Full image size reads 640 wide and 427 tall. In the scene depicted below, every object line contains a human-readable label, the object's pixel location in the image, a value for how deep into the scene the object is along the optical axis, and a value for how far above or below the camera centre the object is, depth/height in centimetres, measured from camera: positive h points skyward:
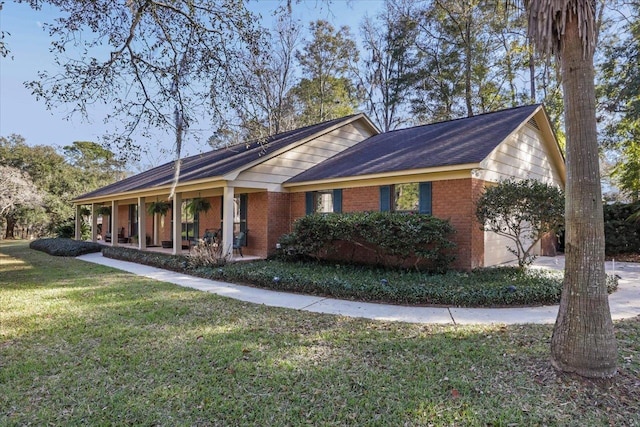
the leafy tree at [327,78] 2781 +1165
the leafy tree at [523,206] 838 +30
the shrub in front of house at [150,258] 1206 -139
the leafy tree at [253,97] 749 +271
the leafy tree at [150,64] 655 +315
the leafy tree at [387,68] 2658 +1219
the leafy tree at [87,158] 4038 +749
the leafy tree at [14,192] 2620 +232
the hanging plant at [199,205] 1527 +69
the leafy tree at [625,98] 1606 +585
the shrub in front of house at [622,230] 1428 -51
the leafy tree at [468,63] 2317 +1060
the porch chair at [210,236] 1404 -64
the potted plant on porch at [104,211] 2177 +67
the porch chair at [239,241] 1321 -76
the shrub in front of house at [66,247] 1669 -123
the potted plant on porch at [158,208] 1681 +64
